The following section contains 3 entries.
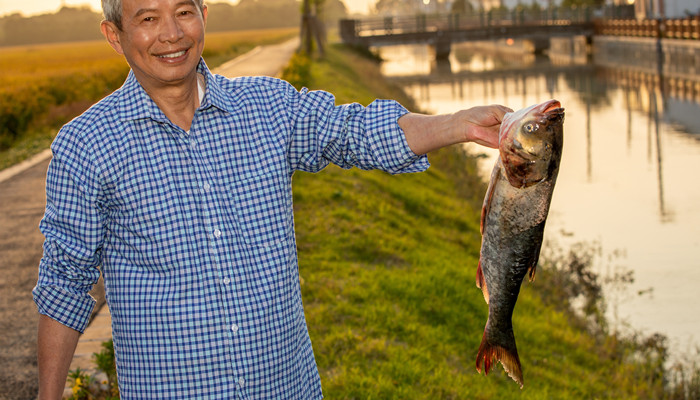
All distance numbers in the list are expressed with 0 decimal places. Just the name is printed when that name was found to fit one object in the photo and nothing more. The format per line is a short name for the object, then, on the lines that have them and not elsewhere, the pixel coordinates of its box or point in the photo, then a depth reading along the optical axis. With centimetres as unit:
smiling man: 229
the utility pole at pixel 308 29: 2952
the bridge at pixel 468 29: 4381
